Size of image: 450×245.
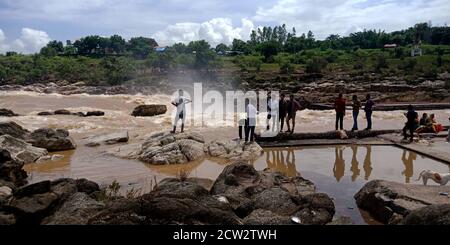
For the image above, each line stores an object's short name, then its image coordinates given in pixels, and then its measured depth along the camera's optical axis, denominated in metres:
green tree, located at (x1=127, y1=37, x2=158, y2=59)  72.56
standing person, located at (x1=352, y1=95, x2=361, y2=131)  13.62
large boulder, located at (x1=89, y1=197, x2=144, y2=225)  4.77
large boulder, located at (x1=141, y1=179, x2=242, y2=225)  4.96
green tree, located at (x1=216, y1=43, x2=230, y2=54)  82.07
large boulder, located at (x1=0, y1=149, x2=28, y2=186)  8.07
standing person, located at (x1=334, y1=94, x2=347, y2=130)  13.48
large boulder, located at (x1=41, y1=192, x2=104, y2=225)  5.05
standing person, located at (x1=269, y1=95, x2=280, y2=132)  13.42
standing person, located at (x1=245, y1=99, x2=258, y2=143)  11.98
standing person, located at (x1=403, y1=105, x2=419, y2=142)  12.29
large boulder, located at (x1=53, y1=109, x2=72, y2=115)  22.55
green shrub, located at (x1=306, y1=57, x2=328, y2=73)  47.06
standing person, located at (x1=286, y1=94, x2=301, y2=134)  13.44
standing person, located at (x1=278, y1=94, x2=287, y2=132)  13.41
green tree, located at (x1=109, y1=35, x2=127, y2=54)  78.25
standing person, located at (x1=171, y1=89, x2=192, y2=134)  13.48
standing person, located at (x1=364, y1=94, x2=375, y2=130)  13.74
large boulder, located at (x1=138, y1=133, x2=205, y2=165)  10.70
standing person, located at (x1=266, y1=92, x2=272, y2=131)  13.36
